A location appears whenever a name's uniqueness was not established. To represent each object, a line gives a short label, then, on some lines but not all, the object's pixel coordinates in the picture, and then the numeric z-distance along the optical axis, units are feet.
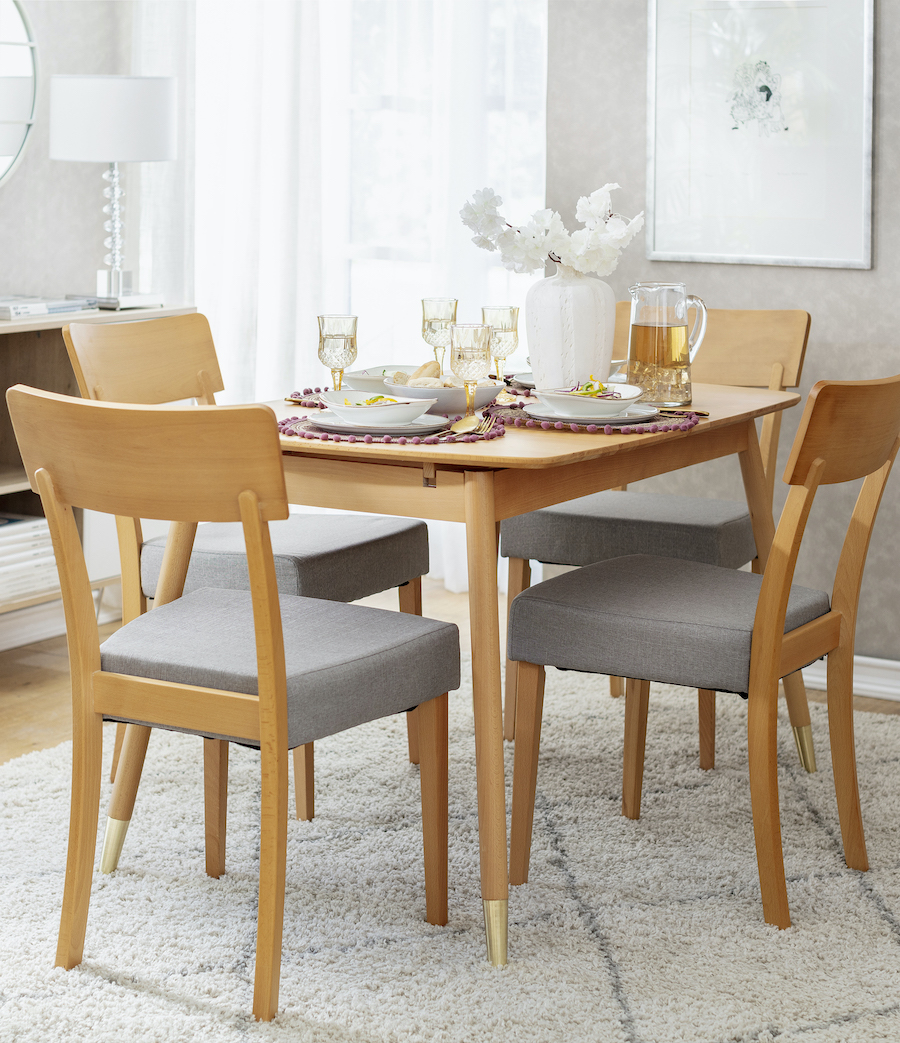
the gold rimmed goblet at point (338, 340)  7.02
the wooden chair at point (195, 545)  7.14
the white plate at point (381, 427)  6.25
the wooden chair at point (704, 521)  8.39
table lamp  10.65
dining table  5.85
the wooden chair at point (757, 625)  6.11
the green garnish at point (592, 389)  6.88
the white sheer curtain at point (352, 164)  12.39
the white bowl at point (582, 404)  6.61
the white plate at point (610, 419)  6.54
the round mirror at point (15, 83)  11.27
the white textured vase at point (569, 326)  7.29
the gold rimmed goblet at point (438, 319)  7.31
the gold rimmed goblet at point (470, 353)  6.81
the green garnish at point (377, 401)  6.57
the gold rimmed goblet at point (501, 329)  7.37
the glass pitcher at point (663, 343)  7.41
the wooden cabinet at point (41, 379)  11.03
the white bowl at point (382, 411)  6.29
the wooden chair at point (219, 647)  5.05
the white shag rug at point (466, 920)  5.64
